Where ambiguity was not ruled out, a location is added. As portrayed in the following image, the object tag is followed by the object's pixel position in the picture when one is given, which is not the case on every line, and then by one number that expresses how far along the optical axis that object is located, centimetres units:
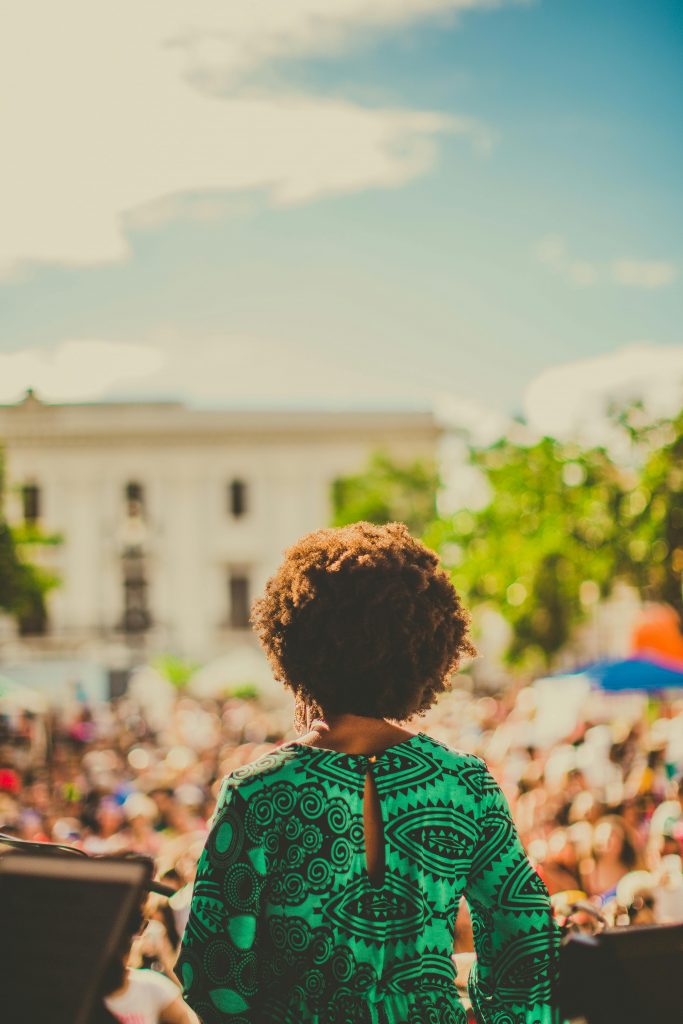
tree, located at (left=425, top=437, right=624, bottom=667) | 2117
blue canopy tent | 1323
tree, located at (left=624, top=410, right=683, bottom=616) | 1925
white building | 5094
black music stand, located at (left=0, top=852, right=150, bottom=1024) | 194
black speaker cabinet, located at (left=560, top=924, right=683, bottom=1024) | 194
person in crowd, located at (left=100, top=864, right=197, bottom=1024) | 203
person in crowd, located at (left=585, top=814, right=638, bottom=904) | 681
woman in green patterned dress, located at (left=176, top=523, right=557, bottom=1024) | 202
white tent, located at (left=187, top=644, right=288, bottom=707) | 2919
